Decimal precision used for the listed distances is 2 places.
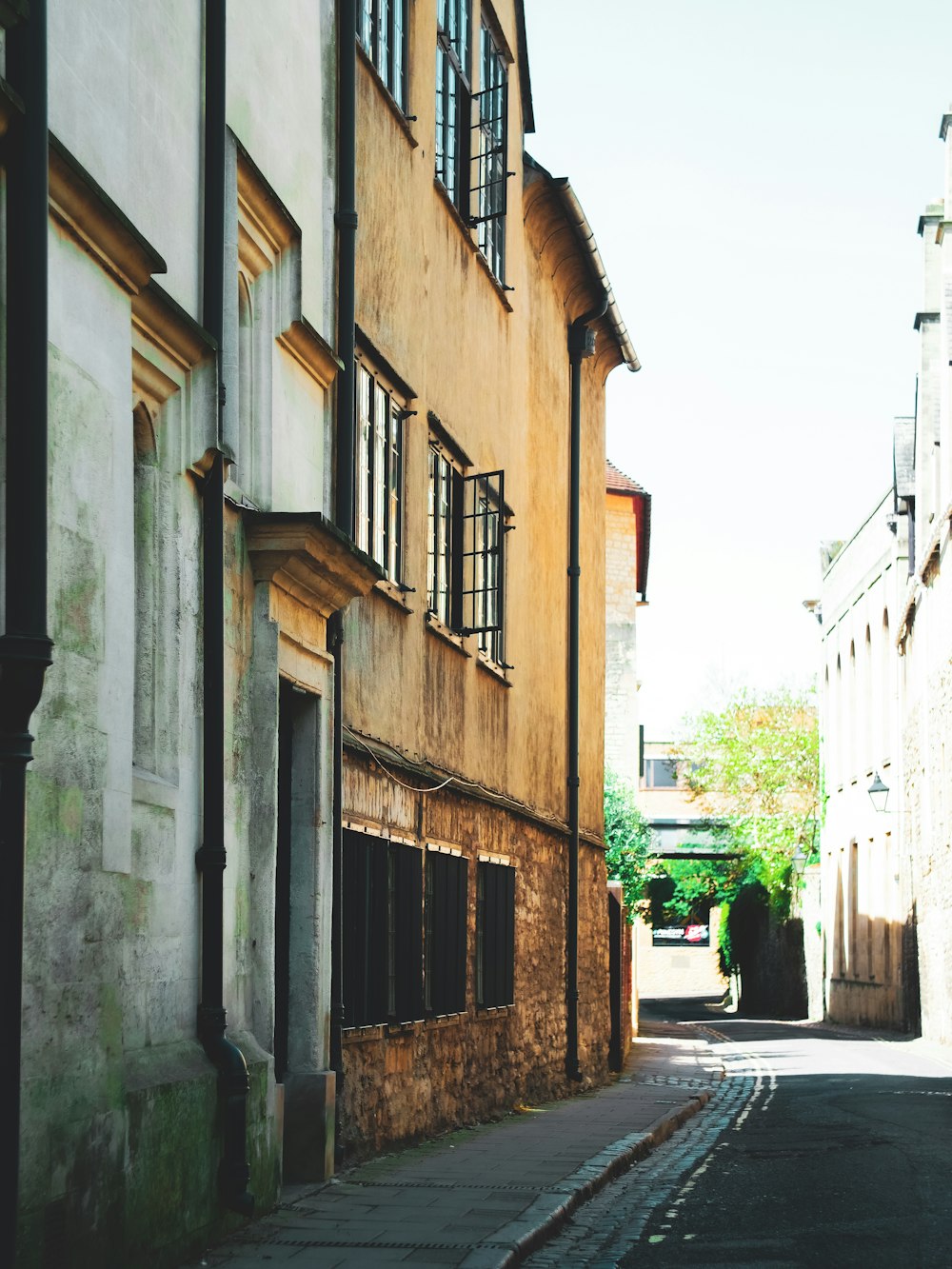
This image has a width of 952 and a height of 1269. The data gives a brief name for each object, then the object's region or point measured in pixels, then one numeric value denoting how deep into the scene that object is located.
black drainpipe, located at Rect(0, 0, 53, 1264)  5.78
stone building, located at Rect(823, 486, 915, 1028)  38.56
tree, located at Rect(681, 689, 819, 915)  56.59
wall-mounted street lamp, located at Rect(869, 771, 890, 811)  34.06
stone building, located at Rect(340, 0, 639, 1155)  12.79
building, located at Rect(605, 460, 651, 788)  48.03
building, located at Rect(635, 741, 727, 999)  82.12
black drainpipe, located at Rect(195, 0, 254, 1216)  8.45
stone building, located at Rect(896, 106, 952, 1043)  30.72
